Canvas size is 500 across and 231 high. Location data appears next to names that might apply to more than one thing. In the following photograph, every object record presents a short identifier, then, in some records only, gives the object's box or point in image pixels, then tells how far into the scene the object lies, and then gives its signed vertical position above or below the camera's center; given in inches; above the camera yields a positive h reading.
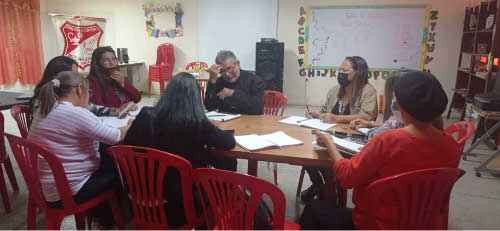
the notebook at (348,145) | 67.1 -18.5
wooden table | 65.5 -19.7
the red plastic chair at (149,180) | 55.9 -22.7
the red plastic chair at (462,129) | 68.2 -16.0
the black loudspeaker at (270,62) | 227.1 -5.8
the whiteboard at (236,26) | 239.8 +19.6
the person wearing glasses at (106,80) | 104.9 -9.5
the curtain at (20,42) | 236.4 +4.8
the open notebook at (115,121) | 86.6 -18.6
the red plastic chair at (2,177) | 89.5 -34.6
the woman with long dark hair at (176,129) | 61.9 -14.6
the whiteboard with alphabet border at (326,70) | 215.9 +2.8
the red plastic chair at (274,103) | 118.3 -17.6
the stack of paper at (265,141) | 70.5 -19.1
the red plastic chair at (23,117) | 88.7 -18.4
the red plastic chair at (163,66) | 256.4 -10.9
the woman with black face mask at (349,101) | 93.9 -13.6
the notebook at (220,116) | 93.2 -18.2
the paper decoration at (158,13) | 257.3 +25.7
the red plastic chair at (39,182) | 60.6 -24.5
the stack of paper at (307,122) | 87.7 -18.5
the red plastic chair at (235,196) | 44.3 -20.2
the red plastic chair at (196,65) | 247.7 -9.6
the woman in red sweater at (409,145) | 47.6 -12.7
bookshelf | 160.6 +2.2
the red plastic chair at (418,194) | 46.9 -19.9
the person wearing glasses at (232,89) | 105.6 -11.7
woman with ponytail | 64.5 -16.6
